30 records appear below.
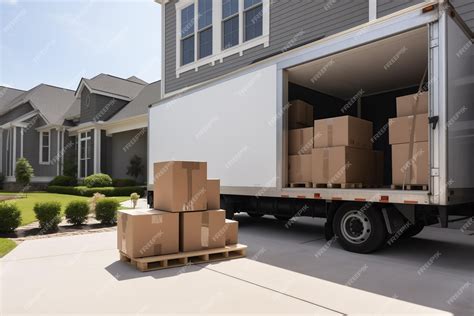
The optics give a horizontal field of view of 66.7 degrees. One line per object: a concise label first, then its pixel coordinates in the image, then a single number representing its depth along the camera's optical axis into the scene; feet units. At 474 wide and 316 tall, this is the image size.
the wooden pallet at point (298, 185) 22.09
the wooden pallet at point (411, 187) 17.10
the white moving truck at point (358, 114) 16.21
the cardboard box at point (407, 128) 17.35
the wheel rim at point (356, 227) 19.52
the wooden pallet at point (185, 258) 17.12
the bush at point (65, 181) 72.28
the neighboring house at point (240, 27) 33.14
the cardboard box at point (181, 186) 18.90
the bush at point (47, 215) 27.02
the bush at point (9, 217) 25.44
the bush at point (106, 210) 30.56
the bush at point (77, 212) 29.48
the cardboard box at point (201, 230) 18.93
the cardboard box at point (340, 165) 20.25
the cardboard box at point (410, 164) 17.11
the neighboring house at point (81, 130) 73.31
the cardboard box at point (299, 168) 21.83
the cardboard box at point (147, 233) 17.56
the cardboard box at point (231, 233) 20.59
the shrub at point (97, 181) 63.67
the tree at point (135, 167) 71.87
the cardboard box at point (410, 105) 17.99
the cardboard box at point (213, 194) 20.64
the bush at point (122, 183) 66.74
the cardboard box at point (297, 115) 24.08
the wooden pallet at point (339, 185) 20.13
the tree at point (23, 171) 70.33
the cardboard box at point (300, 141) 22.22
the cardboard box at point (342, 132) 20.52
